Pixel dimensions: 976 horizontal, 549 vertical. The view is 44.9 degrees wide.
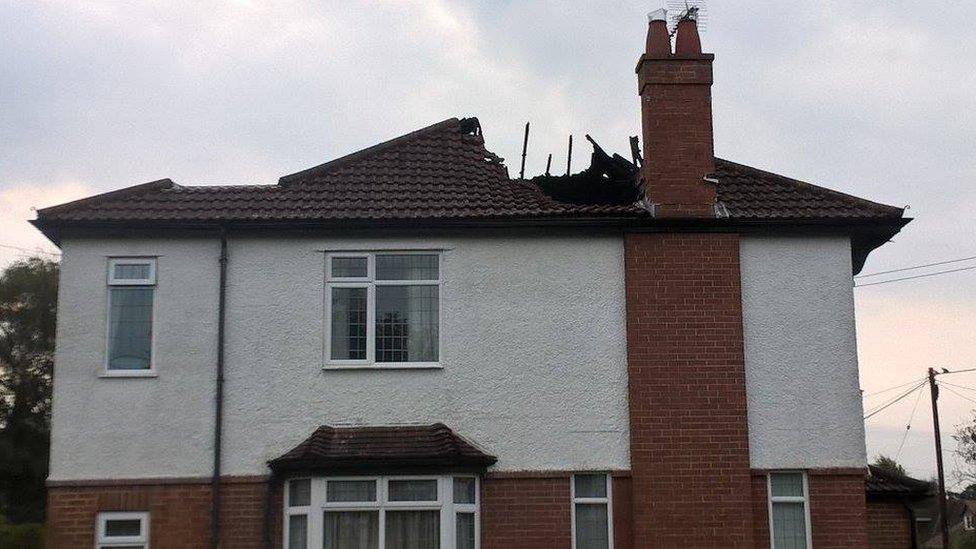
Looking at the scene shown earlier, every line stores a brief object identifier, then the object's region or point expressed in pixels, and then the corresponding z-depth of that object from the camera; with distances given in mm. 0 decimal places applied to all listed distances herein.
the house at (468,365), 15094
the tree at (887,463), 42647
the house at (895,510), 17047
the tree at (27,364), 32812
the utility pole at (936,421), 34406
